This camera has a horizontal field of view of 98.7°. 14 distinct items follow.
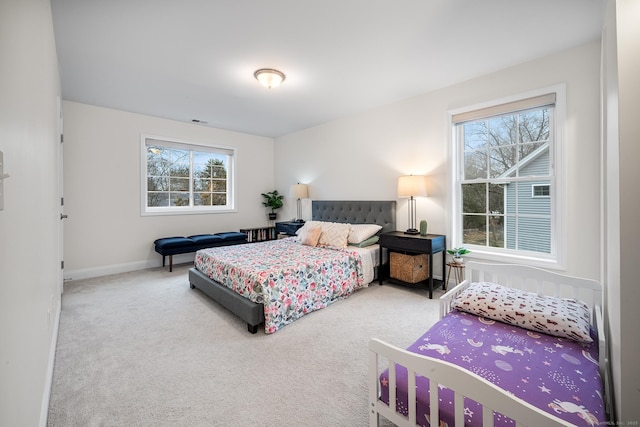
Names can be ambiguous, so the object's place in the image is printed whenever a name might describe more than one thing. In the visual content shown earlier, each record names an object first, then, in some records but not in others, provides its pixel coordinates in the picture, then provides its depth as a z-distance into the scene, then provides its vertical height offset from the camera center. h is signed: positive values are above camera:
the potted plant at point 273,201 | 6.10 +0.24
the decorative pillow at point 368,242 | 3.87 -0.45
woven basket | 3.45 -0.73
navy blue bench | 4.32 -0.50
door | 3.11 +0.37
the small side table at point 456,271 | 3.29 -0.78
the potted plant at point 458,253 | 3.31 -0.52
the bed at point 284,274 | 2.51 -0.67
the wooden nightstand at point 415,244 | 3.28 -0.43
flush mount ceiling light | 3.04 +1.52
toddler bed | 0.95 -0.72
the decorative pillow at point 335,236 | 3.76 -0.35
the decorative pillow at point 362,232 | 3.89 -0.30
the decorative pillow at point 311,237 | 3.90 -0.36
